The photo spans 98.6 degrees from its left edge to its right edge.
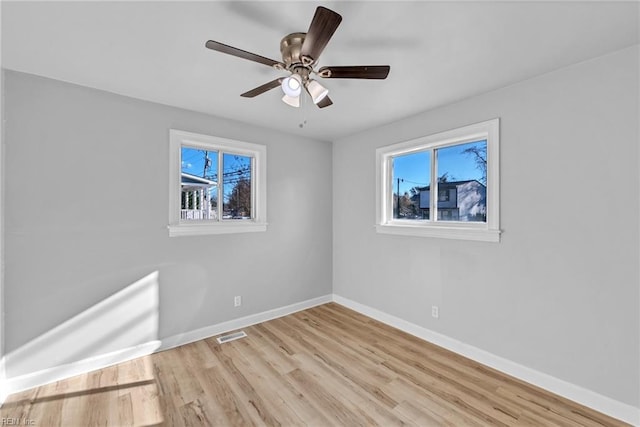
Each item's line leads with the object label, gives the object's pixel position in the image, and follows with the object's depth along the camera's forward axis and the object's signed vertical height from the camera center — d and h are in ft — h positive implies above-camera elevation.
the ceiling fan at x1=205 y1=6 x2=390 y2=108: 4.69 +2.88
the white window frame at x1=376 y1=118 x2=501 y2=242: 8.15 +0.83
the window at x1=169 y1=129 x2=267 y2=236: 9.52 +1.06
